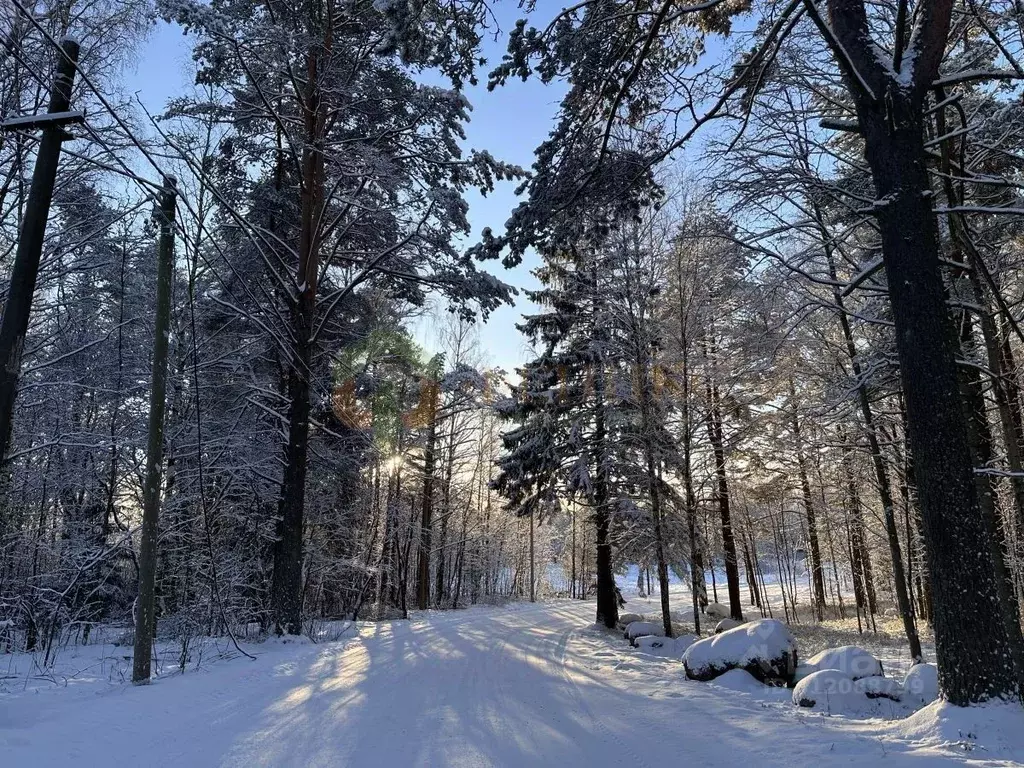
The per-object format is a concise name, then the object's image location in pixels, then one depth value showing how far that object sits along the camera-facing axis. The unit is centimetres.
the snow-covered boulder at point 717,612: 2139
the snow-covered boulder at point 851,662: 744
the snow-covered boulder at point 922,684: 682
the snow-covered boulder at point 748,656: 804
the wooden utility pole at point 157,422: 693
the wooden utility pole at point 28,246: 648
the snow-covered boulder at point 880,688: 681
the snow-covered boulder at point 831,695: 644
